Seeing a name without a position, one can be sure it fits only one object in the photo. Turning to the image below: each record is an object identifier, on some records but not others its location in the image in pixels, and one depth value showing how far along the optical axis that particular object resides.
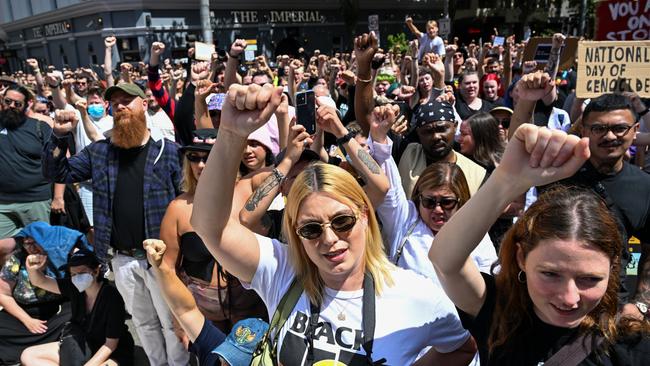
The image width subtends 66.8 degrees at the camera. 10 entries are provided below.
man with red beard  3.44
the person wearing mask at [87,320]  3.47
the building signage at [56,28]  26.06
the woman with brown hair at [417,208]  2.36
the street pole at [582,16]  18.33
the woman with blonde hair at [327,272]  1.62
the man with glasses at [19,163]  4.79
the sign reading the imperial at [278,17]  25.36
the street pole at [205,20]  13.23
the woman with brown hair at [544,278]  1.38
